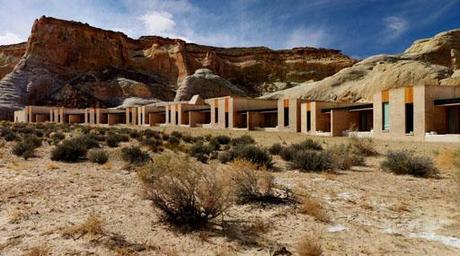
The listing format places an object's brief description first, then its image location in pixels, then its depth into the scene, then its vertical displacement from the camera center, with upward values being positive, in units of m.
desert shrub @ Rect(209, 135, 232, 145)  24.14 -0.77
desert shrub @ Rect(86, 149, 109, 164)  15.39 -1.18
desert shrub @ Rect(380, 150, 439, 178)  12.09 -1.26
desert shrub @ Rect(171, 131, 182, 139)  30.57 -0.55
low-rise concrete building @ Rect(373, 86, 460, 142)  25.91 +1.11
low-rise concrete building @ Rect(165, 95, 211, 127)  52.59 +2.10
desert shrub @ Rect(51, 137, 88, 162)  16.19 -1.06
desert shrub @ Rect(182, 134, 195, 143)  27.08 -0.79
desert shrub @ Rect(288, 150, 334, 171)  13.14 -1.21
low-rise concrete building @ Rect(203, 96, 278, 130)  43.72 +1.87
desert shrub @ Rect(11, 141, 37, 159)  17.15 -1.02
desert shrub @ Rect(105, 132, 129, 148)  22.48 -0.72
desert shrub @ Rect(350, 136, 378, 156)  18.13 -0.99
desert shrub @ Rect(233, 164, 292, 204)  8.63 -1.49
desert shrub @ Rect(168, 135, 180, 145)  24.48 -0.83
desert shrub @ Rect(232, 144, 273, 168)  14.11 -1.08
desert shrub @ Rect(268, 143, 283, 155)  18.20 -1.07
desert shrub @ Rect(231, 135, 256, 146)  23.52 -0.81
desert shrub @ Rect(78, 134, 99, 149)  19.94 -0.79
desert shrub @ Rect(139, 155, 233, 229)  7.04 -1.27
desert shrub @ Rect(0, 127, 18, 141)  25.34 -0.45
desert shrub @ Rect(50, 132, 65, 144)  24.33 -0.66
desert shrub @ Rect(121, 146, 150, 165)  14.99 -1.16
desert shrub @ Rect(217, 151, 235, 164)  15.45 -1.20
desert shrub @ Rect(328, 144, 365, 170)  13.67 -1.17
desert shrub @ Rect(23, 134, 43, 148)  20.96 -0.75
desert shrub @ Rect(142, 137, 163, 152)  19.99 -0.93
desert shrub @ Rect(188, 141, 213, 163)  16.18 -1.13
